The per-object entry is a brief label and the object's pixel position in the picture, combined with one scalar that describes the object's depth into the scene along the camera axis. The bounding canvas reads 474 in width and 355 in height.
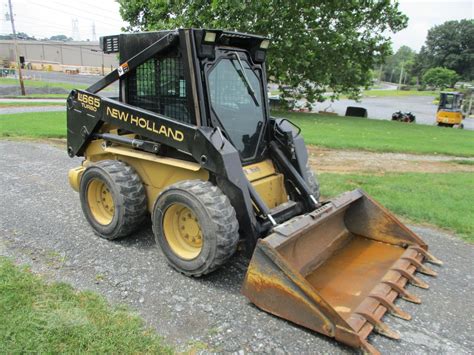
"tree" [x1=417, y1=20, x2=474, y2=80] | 80.94
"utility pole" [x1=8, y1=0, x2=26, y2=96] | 32.19
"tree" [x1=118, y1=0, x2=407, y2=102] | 16.06
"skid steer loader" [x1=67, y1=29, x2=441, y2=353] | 3.45
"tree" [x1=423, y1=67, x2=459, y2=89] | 73.19
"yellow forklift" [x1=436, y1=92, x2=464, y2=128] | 24.88
